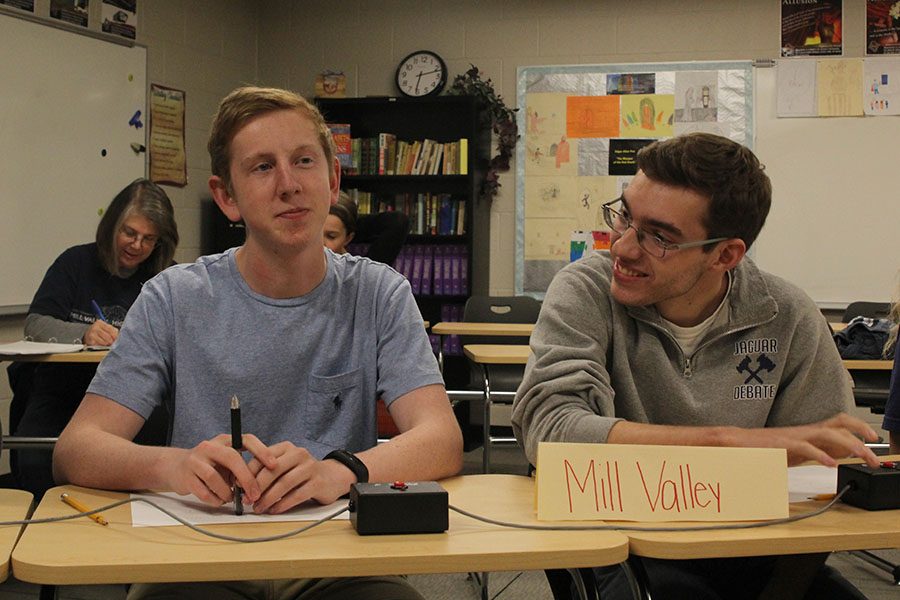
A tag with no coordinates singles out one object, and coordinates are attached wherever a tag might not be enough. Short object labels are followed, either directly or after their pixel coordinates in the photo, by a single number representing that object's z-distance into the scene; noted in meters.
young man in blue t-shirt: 1.51
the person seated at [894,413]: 1.78
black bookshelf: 5.82
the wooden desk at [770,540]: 1.10
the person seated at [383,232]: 4.48
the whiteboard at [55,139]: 4.23
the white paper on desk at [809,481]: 1.33
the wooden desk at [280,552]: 0.97
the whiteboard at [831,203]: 5.52
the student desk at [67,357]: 2.85
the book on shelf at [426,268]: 5.82
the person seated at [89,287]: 3.13
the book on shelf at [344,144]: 5.79
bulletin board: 5.73
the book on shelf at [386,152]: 5.79
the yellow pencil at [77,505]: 1.15
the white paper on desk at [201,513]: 1.16
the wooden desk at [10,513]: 1.02
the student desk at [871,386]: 3.79
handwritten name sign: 1.19
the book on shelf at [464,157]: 5.70
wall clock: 5.95
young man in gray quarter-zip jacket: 1.54
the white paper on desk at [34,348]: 2.86
